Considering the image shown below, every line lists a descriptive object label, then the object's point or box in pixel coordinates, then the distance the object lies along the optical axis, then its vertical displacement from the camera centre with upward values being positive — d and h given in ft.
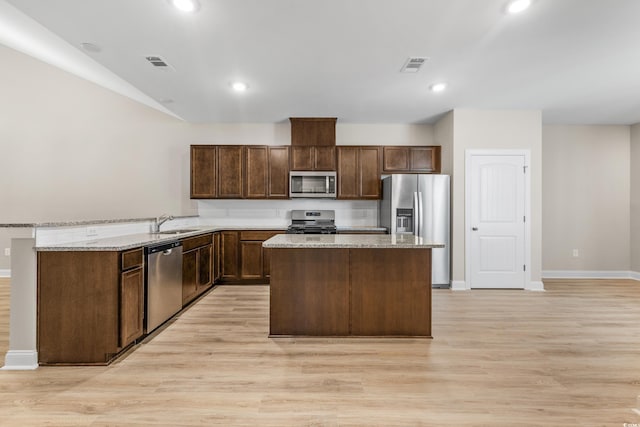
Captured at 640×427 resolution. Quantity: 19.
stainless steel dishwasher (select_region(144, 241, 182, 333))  9.65 -2.18
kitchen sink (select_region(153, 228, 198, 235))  12.51 -0.68
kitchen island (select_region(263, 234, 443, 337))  9.85 -2.29
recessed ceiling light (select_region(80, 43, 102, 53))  9.75 +5.08
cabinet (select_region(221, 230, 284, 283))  16.80 -2.26
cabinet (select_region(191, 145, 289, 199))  17.53 +2.36
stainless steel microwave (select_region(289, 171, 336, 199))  17.39 +1.68
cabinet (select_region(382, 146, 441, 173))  17.69 +3.10
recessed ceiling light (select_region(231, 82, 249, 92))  12.84 +5.16
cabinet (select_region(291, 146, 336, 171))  17.47 +3.08
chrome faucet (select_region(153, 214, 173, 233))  13.04 -0.30
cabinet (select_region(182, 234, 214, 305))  12.36 -2.13
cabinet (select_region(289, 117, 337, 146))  17.47 +4.47
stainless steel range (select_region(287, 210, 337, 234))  18.33 -0.14
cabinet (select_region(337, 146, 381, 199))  17.65 +2.31
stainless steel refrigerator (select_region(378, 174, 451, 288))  15.93 +0.40
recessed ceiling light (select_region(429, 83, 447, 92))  12.77 +5.16
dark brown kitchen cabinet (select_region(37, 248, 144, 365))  7.91 -2.27
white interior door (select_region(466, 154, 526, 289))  15.97 -0.22
